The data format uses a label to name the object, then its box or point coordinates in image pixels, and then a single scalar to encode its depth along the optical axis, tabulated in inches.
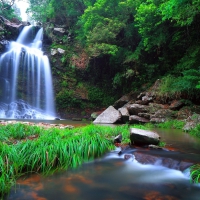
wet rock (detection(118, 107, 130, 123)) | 436.5
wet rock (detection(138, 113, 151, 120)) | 407.8
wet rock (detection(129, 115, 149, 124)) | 402.3
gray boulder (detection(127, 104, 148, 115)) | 426.6
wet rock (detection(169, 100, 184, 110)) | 414.9
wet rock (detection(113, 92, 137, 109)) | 529.7
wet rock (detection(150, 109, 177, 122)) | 394.9
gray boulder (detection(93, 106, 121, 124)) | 438.3
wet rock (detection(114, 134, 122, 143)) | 207.5
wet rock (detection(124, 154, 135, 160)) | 164.4
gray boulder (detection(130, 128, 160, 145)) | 193.5
